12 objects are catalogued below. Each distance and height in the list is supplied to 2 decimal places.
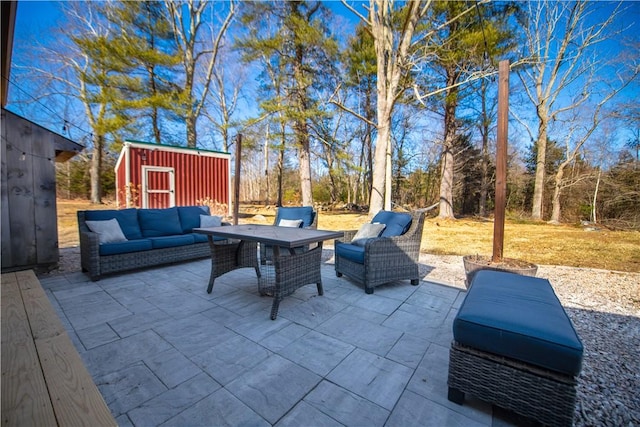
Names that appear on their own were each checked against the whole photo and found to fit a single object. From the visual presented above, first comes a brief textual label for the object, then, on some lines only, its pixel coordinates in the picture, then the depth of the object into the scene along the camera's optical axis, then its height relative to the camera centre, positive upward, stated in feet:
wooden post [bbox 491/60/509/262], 9.61 +1.68
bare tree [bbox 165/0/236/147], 35.82 +23.29
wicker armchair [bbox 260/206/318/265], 13.10 -0.67
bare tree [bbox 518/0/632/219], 32.37 +18.77
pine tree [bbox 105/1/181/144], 31.14 +17.18
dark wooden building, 11.03 +0.23
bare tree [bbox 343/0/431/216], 24.12 +13.24
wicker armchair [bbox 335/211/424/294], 9.29 -1.93
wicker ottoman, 3.72 -2.20
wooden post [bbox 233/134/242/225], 18.41 +2.03
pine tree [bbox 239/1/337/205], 30.19 +17.74
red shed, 24.93 +2.63
